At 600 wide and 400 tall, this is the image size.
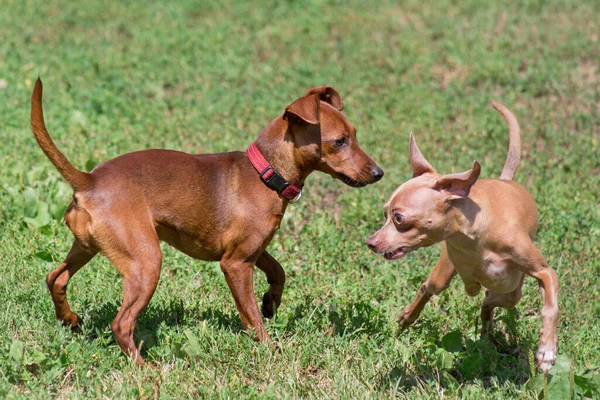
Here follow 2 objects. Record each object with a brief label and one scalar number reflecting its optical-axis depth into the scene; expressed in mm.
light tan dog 10078
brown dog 10203
